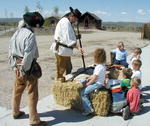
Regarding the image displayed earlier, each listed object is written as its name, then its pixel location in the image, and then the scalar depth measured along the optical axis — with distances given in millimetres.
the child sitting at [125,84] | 2930
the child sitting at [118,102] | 2617
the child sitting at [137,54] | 3803
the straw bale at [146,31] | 14114
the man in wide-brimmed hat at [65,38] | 3149
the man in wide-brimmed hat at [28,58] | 2281
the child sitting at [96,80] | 2645
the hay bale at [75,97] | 2673
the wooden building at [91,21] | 35150
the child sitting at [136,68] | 3214
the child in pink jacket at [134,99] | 2686
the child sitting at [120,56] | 4089
